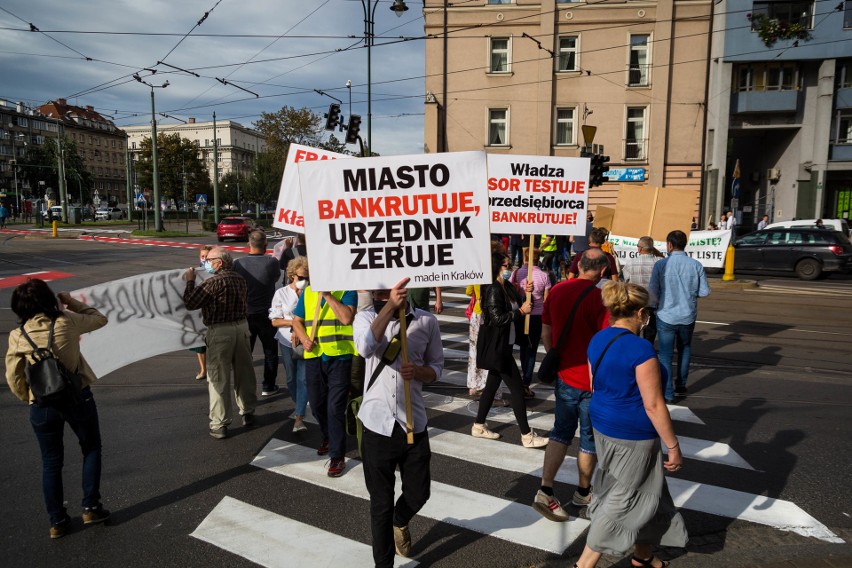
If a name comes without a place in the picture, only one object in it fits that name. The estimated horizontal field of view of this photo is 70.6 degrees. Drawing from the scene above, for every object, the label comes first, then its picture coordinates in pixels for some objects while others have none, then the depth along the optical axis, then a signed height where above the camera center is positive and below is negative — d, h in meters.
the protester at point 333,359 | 4.90 -1.22
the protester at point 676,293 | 6.71 -0.88
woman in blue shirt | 3.19 -1.23
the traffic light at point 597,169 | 17.67 +1.33
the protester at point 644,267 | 7.31 -0.64
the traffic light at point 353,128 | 23.30 +3.22
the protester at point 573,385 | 4.19 -1.20
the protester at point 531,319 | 7.05 -1.31
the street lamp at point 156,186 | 32.62 +1.31
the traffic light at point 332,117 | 24.05 +3.80
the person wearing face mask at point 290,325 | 5.59 -1.08
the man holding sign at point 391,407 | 3.37 -1.12
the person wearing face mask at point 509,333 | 5.44 -1.09
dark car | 18.47 -1.14
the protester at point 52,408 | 3.90 -1.21
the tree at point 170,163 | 60.47 +4.70
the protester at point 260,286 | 6.87 -0.86
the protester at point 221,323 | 5.57 -1.07
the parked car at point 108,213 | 65.38 -0.47
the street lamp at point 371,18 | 20.23 +6.59
